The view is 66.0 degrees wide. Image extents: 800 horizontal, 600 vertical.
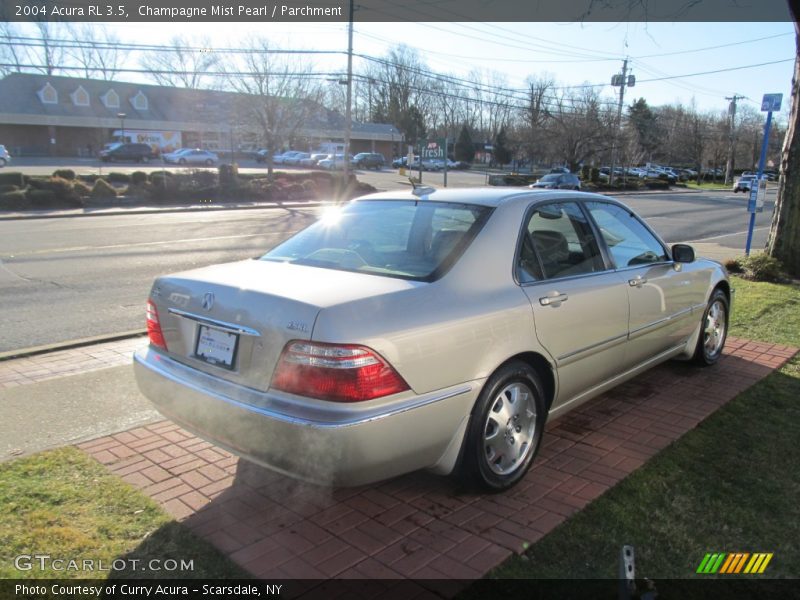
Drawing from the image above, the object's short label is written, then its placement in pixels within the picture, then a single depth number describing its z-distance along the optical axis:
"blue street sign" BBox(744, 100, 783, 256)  11.04
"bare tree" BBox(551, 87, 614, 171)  49.69
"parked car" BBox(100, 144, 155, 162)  50.47
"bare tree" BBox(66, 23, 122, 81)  62.86
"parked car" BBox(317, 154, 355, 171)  53.53
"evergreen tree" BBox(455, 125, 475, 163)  83.19
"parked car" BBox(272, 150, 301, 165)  63.56
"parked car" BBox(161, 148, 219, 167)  52.16
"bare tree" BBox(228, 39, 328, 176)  31.91
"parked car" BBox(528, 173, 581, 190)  32.26
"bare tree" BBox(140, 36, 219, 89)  55.44
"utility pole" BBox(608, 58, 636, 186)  47.83
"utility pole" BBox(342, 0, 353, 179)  31.24
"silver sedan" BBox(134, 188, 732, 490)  2.66
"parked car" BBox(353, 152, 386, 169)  62.53
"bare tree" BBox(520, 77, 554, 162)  54.34
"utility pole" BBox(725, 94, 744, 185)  63.81
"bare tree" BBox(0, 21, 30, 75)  51.41
